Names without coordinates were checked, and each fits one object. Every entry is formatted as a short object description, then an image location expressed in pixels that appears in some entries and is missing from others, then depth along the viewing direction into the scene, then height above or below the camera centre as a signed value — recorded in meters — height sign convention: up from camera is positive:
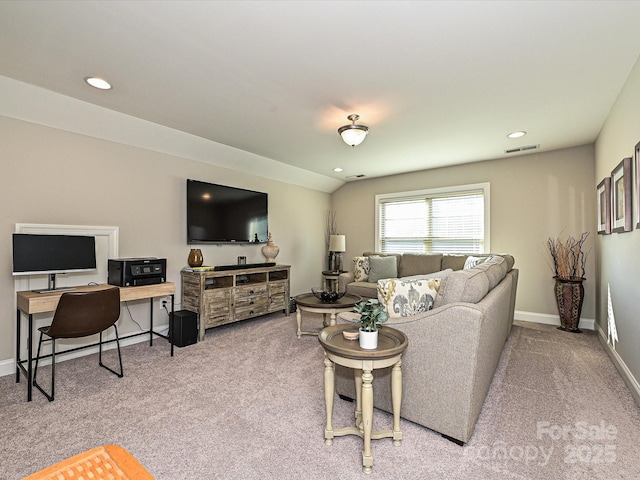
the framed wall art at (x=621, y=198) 2.45 +0.36
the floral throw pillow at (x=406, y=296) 2.11 -0.36
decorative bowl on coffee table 3.68 -0.63
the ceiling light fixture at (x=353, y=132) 3.07 +1.09
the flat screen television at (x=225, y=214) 4.09 +0.42
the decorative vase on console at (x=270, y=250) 5.05 -0.11
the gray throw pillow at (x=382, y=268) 4.96 -0.41
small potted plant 1.68 -0.43
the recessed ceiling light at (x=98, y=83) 2.48 +1.31
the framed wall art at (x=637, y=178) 2.20 +0.44
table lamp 5.93 -0.02
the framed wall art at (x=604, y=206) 3.11 +0.37
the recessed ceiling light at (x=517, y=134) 3.65 +1.27
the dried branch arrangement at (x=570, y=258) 4.14 -0.23
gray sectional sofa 1.74 -0.69
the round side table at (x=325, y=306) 3.50 -0.71
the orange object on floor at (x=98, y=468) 0.94 -0.69
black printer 3.05 -0.27
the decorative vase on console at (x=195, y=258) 3.96 -0.18
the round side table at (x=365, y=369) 1.62 -0.69
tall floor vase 3.93 -0.76
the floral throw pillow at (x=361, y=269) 5.10 -0.44
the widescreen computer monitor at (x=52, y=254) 2.58 -0.08
